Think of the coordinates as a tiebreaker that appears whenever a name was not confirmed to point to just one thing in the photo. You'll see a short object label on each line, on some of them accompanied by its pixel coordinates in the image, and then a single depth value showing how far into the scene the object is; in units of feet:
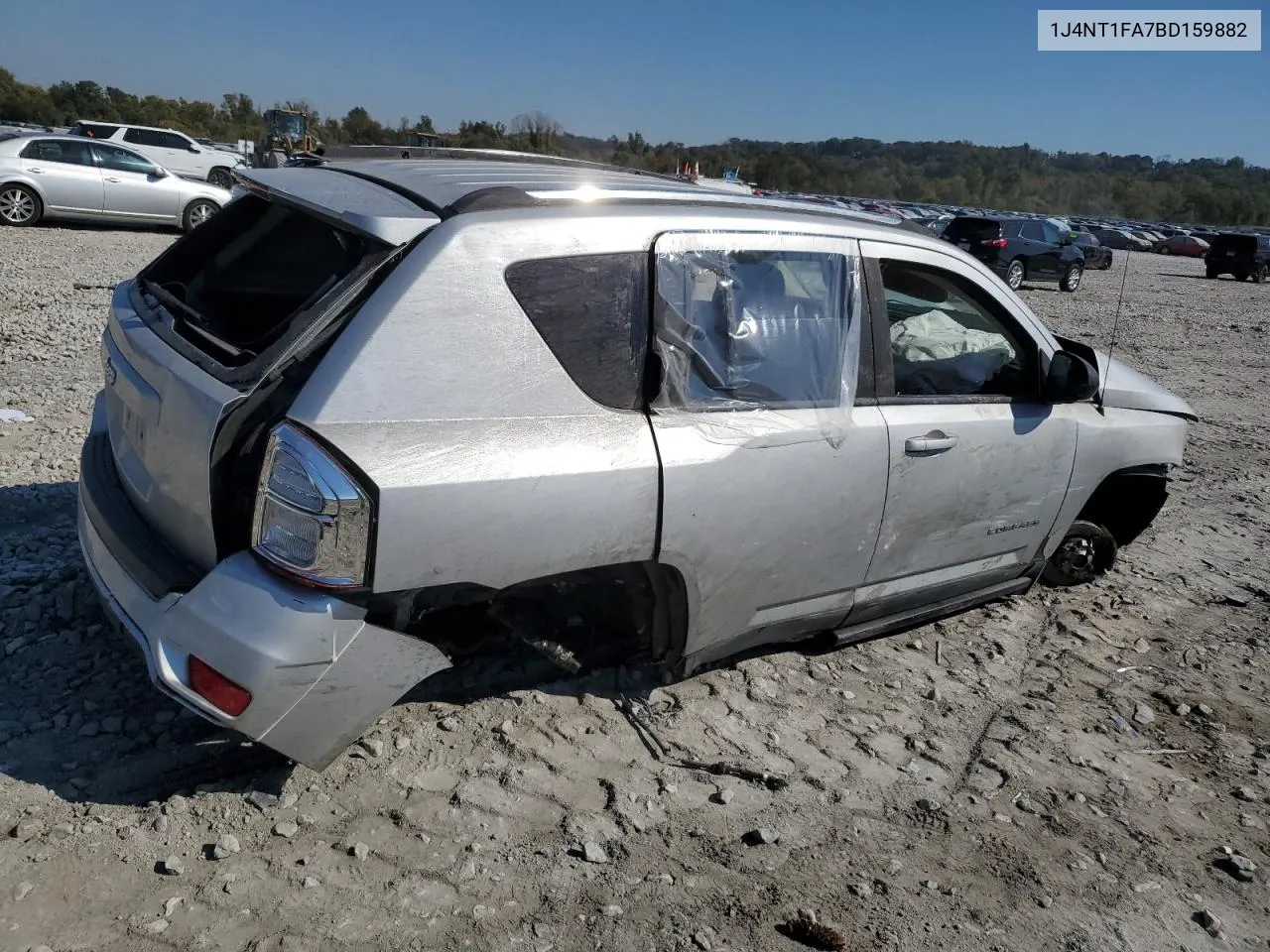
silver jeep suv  8.32
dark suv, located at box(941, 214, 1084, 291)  75.00
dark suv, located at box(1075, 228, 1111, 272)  97.73
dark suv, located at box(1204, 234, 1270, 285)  104.06
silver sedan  51.42
